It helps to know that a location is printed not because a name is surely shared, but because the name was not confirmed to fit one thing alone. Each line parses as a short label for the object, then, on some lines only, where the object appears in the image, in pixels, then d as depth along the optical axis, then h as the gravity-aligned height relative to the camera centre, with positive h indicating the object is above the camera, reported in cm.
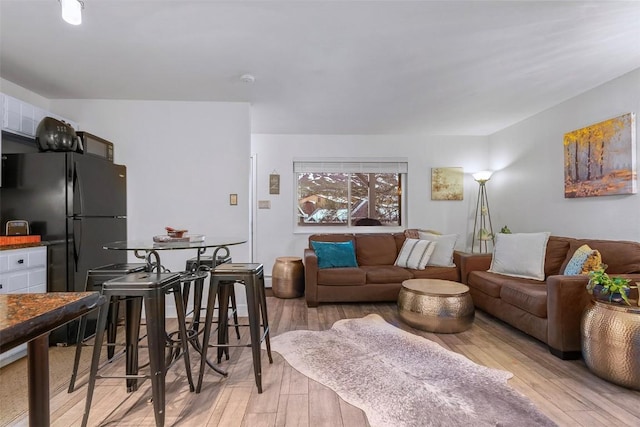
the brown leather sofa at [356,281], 381 -84
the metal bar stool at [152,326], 163 -61
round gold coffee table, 289 -91
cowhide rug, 173 -112
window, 507 +29
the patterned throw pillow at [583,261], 263 -42
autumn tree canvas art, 280 +52
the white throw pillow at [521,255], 321 -46
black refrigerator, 264 +5
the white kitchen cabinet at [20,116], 258 +84
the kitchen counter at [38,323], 64 -24
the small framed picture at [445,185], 507 +43
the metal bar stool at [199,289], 233 -58
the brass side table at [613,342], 195 -83
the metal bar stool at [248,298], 199 -56
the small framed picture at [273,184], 493 +43
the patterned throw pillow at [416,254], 400 -55
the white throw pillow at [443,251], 405 -51
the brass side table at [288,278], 424 -91
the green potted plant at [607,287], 205 -51
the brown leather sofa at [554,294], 238 -72
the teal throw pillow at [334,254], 405 -56
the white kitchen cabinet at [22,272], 227 -47
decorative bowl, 221 -16
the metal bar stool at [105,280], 196 -51
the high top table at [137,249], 186 -22
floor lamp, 491 -11
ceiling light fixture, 164 +106
